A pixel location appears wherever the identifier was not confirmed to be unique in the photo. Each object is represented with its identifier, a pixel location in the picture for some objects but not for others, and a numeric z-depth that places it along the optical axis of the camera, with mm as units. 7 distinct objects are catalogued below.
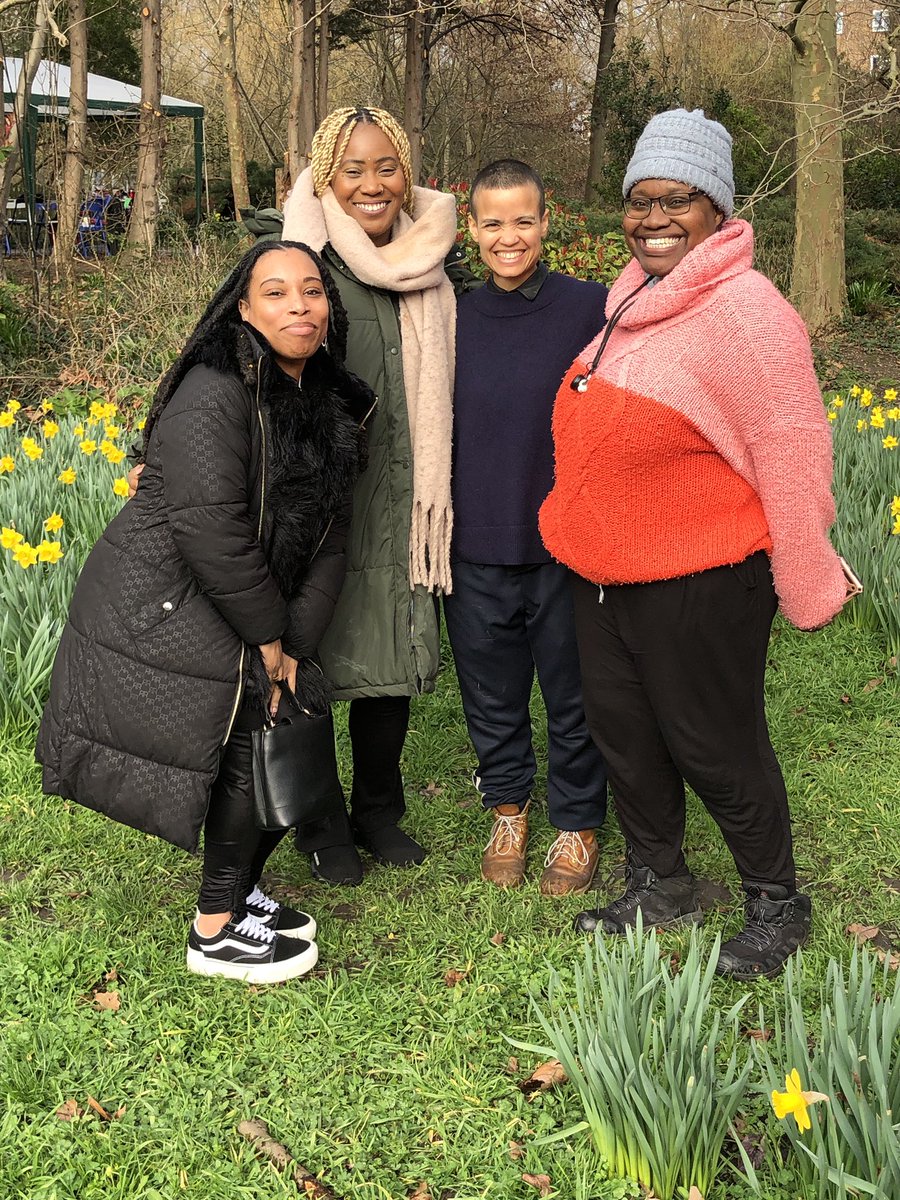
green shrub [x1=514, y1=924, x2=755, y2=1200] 1753
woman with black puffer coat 2133
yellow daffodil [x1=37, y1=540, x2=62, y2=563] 3539
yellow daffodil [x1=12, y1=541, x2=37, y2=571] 3525
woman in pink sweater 2080
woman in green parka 2508
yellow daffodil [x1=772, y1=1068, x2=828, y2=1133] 1513
